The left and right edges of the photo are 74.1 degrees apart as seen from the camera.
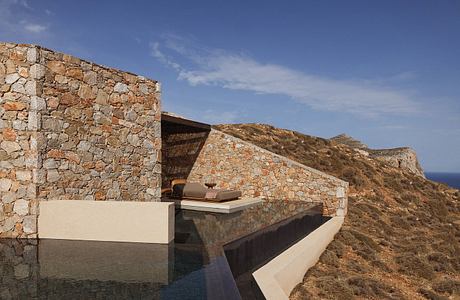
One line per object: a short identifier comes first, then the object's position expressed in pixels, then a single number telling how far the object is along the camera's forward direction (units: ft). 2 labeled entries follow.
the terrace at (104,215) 14.73
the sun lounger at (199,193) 37.78
